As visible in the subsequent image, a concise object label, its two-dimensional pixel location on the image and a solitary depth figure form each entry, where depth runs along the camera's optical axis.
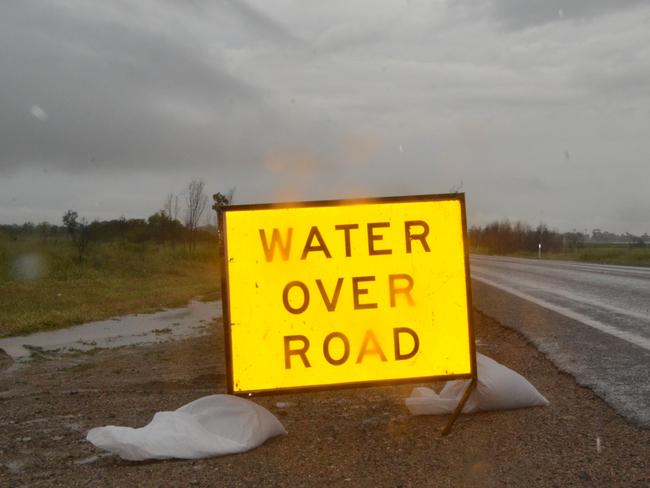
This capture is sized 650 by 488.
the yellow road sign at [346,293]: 5.56
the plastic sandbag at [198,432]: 5.22
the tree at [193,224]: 49.44
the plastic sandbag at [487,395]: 5.92
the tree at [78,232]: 33.85
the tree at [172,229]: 52.81
